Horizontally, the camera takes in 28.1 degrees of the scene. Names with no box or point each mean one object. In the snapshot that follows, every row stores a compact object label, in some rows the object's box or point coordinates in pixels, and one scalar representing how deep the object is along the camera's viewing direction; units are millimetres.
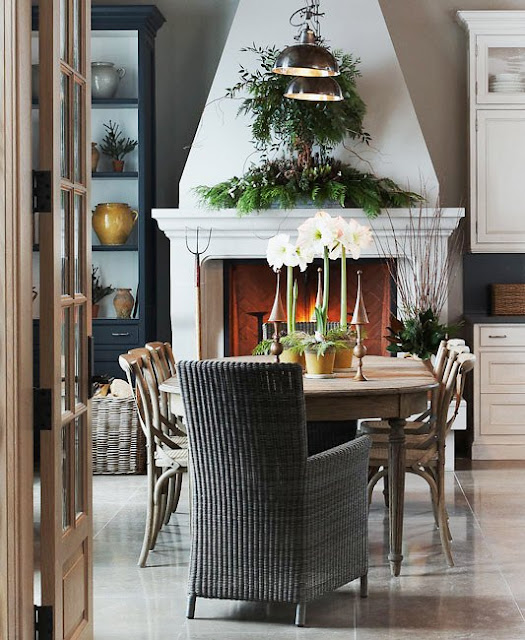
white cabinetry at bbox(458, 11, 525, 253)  7062
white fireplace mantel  6887
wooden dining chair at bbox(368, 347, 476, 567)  4480
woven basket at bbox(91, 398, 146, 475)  6555
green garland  6781
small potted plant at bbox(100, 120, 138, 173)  7184
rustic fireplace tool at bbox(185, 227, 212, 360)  6777
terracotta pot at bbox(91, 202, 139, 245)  7086
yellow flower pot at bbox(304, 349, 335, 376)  4508
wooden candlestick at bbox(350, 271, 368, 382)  4402
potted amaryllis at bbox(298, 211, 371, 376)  4516
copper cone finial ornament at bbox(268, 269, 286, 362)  4375
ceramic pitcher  7082
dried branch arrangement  6797
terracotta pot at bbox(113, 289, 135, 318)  7117
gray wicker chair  3500
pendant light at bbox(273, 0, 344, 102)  4777
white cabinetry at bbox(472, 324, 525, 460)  6977
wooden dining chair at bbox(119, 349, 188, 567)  4465
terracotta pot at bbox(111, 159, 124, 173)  7129
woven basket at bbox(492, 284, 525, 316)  7219
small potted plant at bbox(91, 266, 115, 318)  7184
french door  2771
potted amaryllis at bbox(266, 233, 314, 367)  4558
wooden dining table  4160
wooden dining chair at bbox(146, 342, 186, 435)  4918
